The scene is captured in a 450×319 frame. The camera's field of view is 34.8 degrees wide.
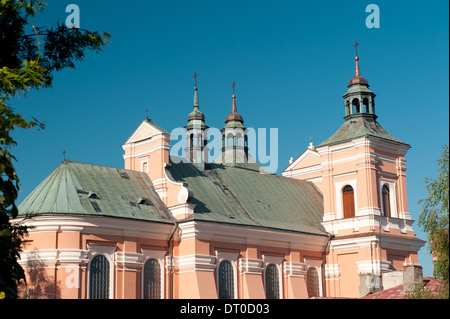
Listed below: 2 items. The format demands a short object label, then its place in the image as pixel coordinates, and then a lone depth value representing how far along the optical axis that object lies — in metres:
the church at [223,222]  33.69
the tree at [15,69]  15.48
